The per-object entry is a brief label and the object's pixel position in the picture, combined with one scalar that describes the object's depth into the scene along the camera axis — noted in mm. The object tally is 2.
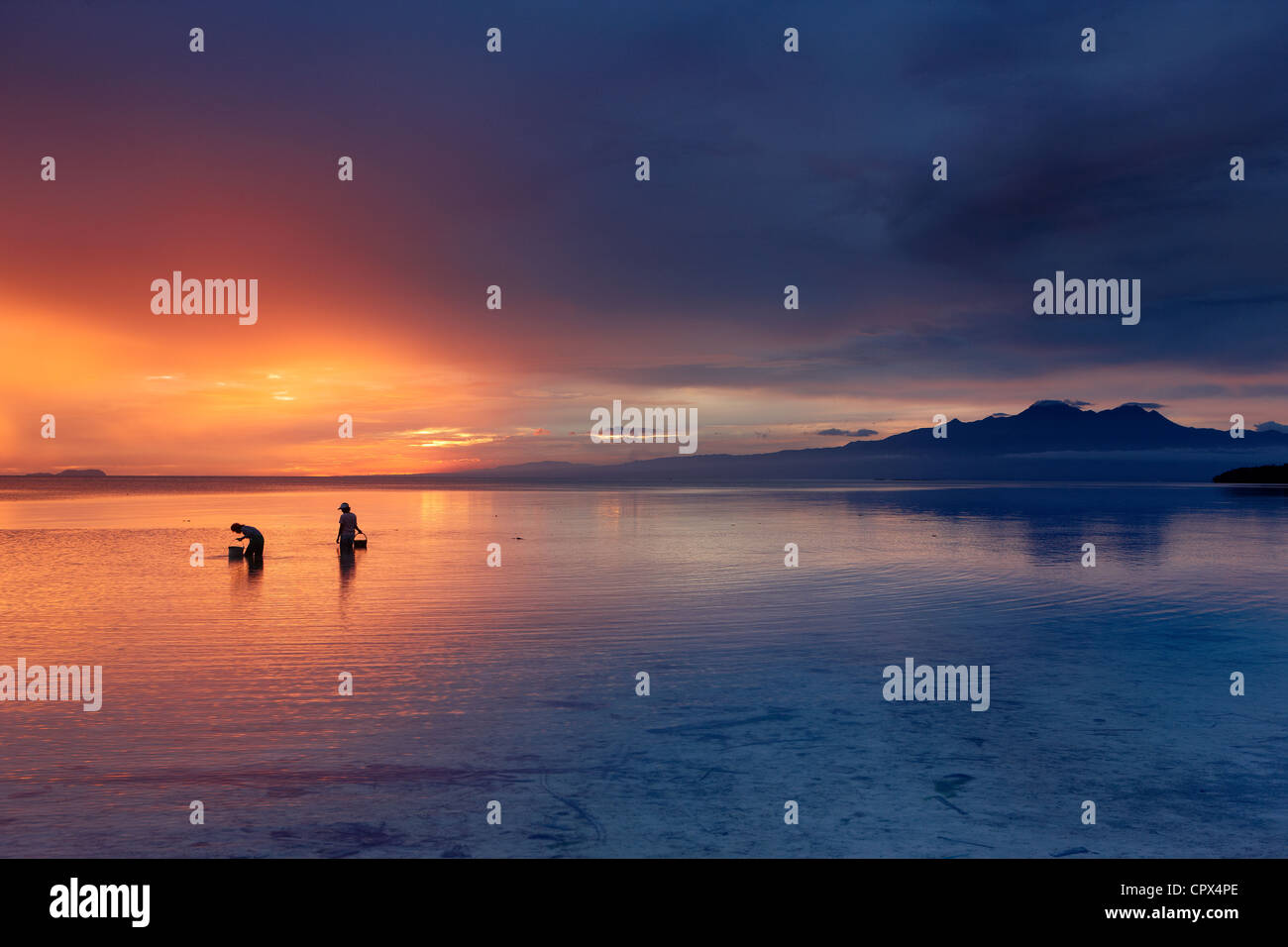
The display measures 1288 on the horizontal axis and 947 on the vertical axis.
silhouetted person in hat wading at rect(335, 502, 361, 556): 28156
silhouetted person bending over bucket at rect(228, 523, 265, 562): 25375
